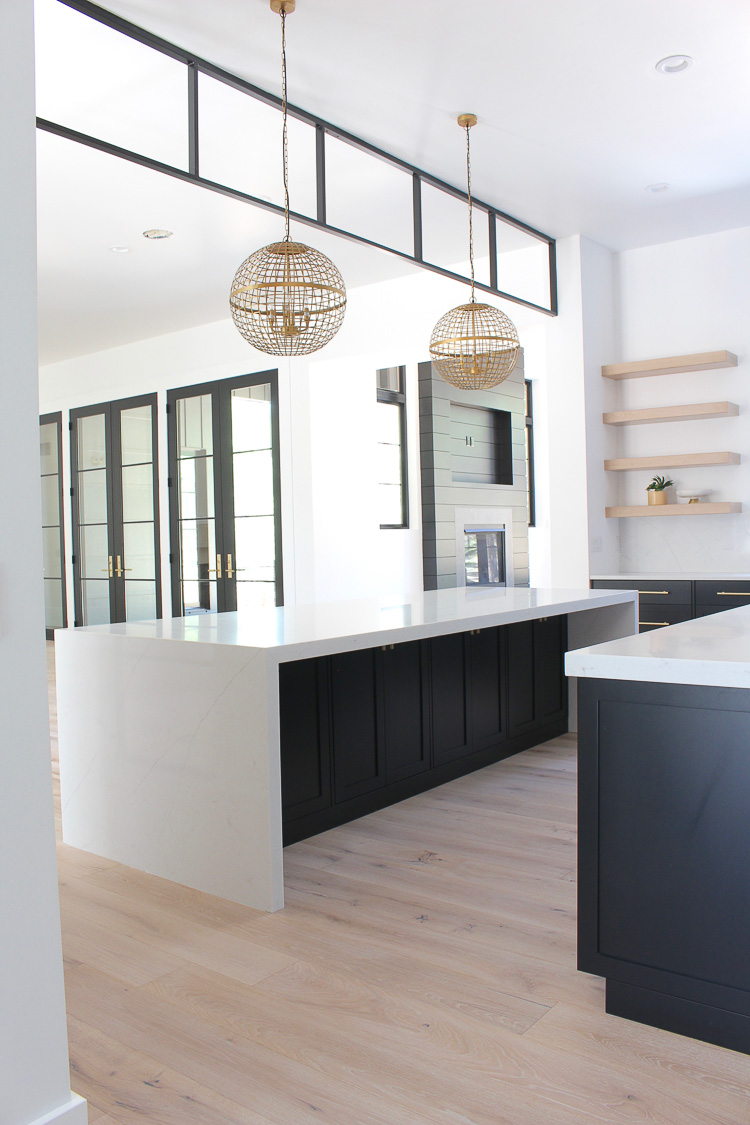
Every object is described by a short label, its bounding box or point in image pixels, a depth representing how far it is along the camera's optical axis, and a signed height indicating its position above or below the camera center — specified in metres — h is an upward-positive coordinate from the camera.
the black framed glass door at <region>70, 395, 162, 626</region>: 8.46 +0.48
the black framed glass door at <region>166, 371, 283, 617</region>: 7.46 +0.53
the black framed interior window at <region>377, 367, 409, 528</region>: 8.45 +0.98
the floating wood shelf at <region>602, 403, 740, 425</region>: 5.67 +0.86
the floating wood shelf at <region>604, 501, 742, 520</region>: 5.71 +0.24
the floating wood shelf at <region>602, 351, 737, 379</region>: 5.67 +1.17
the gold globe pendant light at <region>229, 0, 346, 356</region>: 3.26 +0.97
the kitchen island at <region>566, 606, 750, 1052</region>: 1.84 -0.61
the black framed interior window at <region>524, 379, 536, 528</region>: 10.31 +1.12
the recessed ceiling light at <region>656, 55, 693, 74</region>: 3.73 +2.02
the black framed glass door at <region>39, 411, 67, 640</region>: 9.34 +0.44
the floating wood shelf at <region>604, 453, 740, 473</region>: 5.70 +0.55
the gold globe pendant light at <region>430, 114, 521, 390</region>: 4.34 +0.99
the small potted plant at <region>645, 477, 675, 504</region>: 5.97 +0.38
